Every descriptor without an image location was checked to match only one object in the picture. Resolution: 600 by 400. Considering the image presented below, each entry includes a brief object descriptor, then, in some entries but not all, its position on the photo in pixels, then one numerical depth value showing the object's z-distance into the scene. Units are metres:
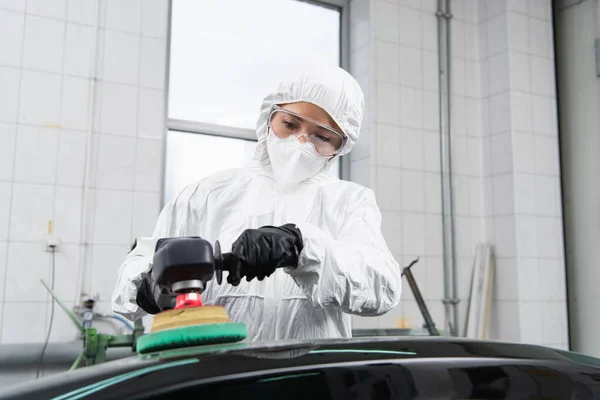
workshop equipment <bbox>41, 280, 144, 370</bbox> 2.11
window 2.80
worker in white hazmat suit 1.05
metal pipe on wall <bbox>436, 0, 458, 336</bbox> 3.17
